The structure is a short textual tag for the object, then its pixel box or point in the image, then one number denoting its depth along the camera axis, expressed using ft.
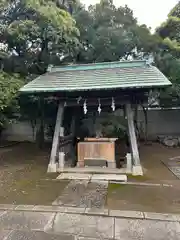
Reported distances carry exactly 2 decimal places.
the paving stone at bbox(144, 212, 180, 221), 9.65
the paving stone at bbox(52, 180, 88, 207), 11.66
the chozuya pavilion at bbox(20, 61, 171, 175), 17.63
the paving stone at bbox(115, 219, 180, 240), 8.17
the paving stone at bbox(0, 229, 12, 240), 8.36
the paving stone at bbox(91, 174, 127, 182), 16.07
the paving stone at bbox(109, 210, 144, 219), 9.87
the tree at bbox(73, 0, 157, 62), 28.22
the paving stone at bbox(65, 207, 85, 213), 10.52
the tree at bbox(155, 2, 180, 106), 28.73
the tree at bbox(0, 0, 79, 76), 21.65
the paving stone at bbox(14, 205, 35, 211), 10.92
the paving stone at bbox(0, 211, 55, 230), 9.19
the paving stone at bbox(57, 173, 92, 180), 16.54
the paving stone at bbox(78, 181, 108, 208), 11.45
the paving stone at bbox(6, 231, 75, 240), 8.23
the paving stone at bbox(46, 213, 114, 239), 8.48
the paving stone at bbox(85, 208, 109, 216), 10.22
